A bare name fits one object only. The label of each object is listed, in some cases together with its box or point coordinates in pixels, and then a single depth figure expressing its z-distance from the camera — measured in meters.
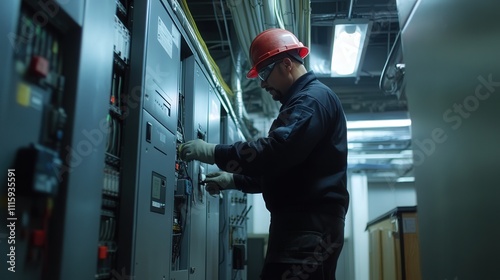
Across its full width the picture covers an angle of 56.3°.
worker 1.62
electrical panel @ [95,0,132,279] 1.47
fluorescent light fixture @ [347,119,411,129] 4.95
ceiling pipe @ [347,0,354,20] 2.97
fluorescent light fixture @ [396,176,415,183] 7.53
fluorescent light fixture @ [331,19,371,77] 3.19
